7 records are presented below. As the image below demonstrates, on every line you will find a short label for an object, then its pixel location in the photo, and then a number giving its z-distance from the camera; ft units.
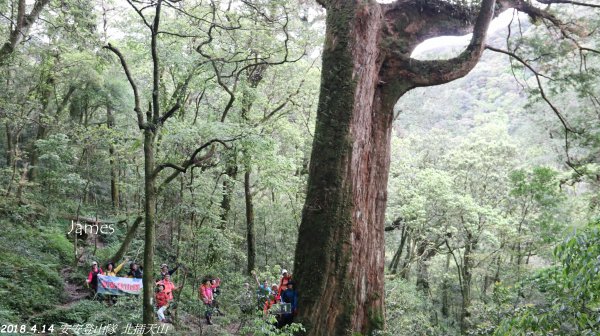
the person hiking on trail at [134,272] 36.91
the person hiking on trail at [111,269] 35.86
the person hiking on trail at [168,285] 29.53
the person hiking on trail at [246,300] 22.64
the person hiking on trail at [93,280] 34.86
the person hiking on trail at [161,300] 29.19
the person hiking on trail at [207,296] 31.60
